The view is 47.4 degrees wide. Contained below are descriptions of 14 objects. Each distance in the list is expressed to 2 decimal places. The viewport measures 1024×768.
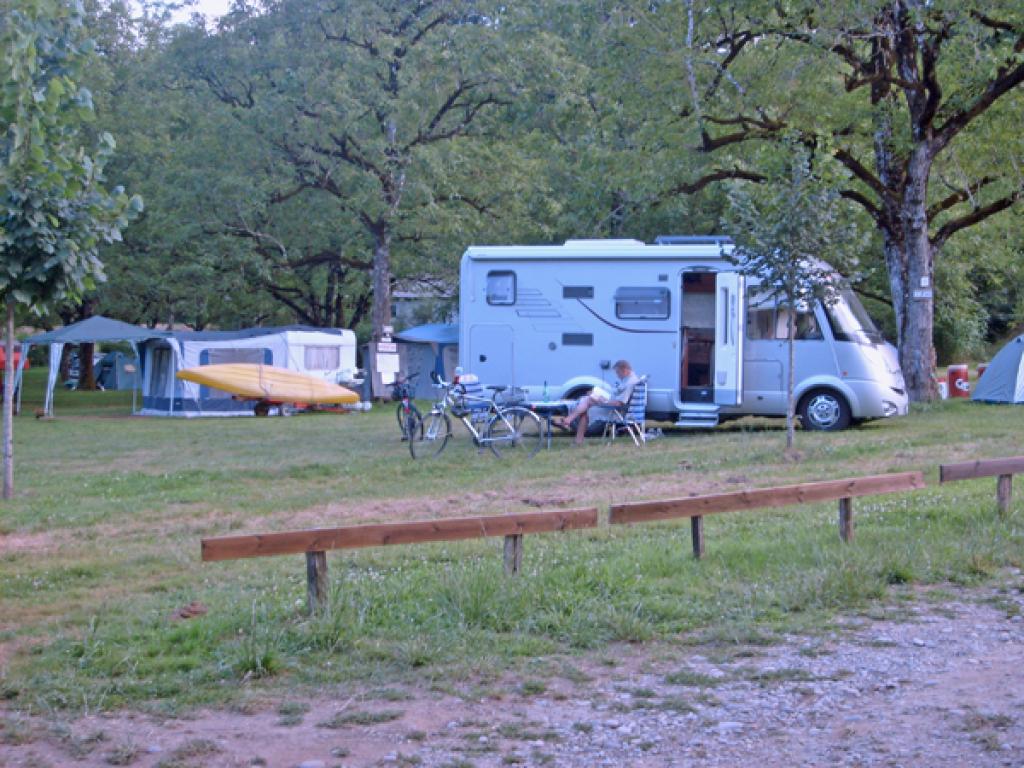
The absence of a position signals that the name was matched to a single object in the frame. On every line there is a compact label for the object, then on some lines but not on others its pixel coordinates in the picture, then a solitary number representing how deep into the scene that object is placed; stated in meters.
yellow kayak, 26.44
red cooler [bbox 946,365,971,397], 25.72
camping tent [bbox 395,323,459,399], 32.94
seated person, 15.81
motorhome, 16.94
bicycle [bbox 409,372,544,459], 15.14
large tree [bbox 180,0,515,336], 27.61
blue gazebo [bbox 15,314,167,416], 27.95
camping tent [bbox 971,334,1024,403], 21.47
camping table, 15.80
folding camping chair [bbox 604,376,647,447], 16.19
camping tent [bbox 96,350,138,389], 44.18
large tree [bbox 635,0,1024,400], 17.70
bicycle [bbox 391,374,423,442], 15.55
